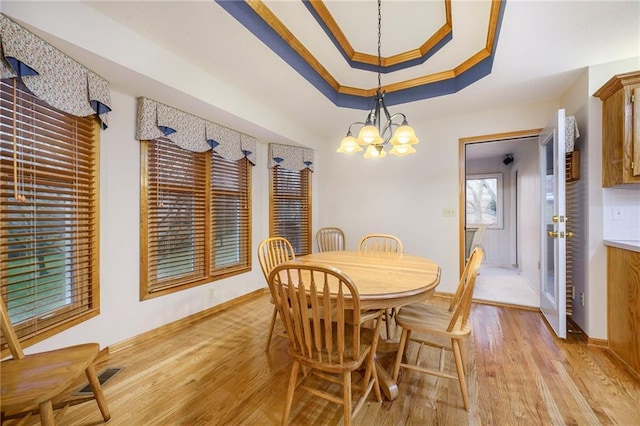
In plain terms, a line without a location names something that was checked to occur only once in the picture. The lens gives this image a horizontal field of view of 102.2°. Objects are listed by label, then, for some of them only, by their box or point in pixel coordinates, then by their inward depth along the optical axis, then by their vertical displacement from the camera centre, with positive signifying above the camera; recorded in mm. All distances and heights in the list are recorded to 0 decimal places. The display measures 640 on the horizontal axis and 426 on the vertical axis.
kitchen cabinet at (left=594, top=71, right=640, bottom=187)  1854 +605
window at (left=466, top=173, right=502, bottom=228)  5617 +238
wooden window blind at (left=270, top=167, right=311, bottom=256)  3809 +73
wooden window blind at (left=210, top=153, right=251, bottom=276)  3037 -38
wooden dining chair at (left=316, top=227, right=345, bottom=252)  3980 -431
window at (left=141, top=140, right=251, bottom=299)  2398 -57
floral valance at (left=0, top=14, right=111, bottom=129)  1406 +860
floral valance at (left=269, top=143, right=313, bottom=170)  3689 +814
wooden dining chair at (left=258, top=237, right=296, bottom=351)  2098 -392
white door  2189 -144
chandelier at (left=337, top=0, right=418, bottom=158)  1778 +515
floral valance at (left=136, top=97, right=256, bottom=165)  2270 +826
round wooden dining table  1347 -422
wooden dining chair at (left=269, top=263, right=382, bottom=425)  1171 -614
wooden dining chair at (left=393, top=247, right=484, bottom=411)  1456 -696
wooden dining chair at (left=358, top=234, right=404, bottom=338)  2255 -462
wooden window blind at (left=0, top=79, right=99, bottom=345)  1507 -9
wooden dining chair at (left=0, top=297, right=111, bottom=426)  1034 -724
